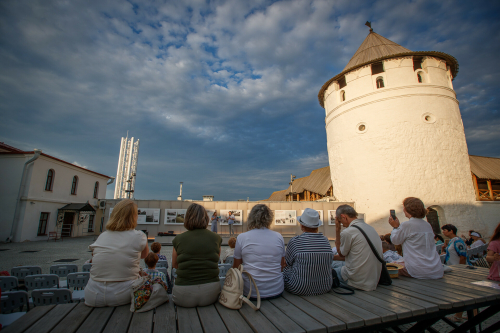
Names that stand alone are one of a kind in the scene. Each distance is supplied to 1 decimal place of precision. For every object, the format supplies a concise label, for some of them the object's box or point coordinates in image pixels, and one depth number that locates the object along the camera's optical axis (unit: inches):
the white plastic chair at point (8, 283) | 144.0
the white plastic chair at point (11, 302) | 112.6
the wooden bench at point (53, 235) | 707.2
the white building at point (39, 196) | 641.0
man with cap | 115.9
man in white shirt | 123.9
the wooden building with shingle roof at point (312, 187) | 916.0
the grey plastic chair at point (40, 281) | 148.0
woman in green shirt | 100.0
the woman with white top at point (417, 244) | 146.8
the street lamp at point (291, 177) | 1068.5
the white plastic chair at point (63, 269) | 188.2
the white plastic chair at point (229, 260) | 221.7
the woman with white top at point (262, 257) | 110.9
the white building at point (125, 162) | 2059.5
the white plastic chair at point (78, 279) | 158.9
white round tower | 665.0
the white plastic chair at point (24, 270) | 177.5
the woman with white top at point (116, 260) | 101.0
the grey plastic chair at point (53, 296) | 121.0
